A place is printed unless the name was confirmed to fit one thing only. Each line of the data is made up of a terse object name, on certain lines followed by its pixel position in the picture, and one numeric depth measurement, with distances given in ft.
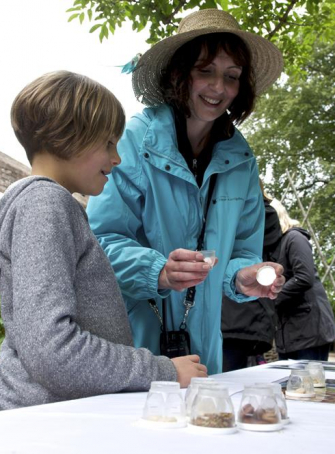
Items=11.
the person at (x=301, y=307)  15.72
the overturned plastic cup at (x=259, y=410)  3.72
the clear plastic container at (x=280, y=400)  3.79
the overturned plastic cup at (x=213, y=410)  3.60
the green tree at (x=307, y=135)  63.36
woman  7.25
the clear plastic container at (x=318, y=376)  5.88
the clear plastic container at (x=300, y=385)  5.38
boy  4.63
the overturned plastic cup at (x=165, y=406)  3.66
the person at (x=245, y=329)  12.35
